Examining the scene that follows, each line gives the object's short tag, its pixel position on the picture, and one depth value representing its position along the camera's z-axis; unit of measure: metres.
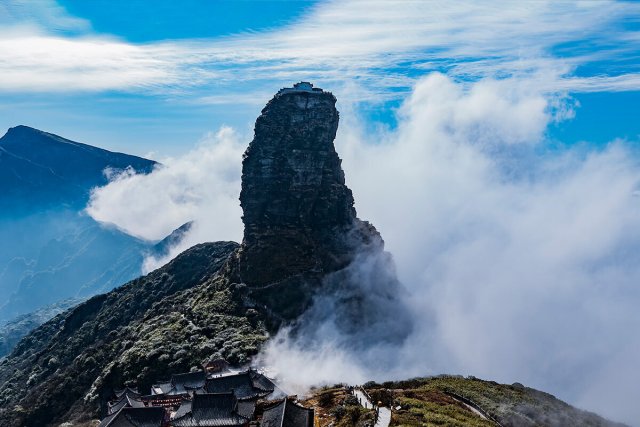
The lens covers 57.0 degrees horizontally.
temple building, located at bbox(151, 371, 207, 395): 100.12
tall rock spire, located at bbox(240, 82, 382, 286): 151.75
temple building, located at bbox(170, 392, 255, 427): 72.39
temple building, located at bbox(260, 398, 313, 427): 64.00
